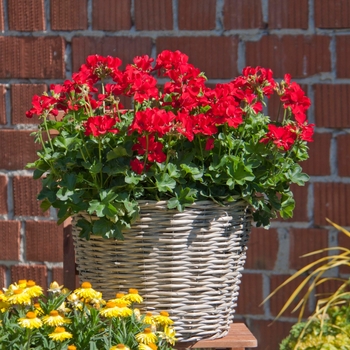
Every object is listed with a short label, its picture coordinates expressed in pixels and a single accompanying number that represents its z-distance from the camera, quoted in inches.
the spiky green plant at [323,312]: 264.1
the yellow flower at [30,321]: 238.3
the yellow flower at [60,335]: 237.8
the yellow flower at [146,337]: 238.8
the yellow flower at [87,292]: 244.0
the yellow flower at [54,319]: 240.5
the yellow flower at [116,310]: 240.1
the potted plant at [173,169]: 244.8
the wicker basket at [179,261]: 246.2
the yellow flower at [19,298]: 243.3
